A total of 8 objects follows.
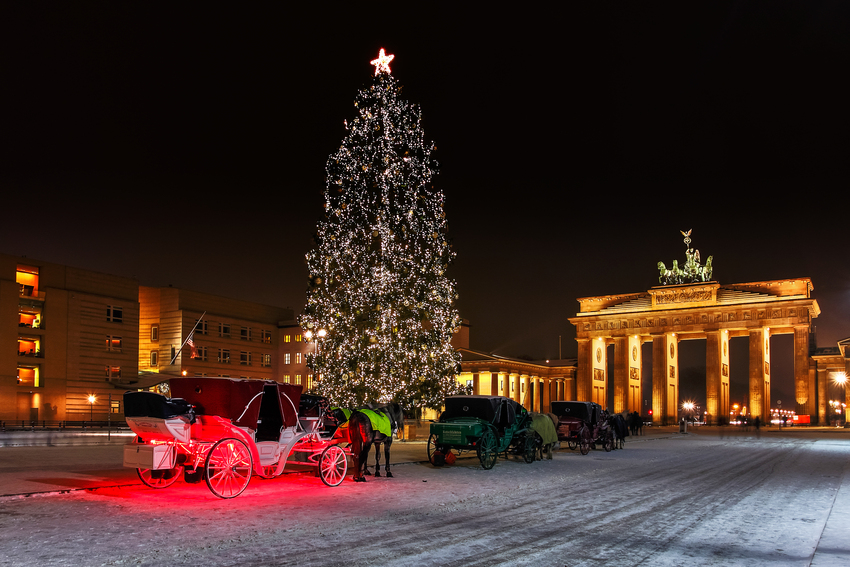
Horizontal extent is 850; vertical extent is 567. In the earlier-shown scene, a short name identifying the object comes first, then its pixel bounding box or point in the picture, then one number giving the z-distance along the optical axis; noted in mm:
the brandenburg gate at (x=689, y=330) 74125
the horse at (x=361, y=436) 16109
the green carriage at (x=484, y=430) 19219
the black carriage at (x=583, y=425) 26516
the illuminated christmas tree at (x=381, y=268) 28391
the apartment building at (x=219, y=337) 66000
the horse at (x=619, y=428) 30634
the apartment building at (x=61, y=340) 49406
